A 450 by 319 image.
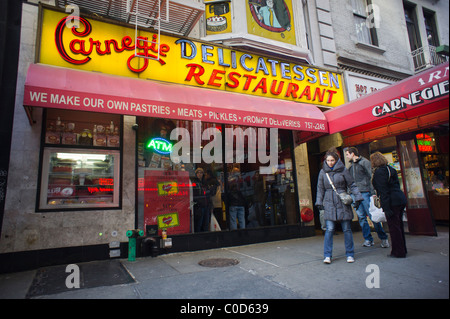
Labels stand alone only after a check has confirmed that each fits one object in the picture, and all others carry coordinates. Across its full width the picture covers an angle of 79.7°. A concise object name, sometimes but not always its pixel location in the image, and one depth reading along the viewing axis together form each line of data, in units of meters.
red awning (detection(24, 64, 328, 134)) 4.42
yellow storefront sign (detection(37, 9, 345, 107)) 5.49
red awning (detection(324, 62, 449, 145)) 4.89
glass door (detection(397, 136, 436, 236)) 6.74
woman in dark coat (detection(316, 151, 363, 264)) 4.57
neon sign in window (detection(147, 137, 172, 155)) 6.22
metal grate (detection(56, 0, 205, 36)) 5.93
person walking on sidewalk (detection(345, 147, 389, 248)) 5.80
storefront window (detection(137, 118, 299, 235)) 6.07
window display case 5.16
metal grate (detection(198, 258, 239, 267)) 4.75
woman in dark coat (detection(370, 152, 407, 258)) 4.55
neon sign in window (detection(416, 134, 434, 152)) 7.41
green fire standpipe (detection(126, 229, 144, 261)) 5.24
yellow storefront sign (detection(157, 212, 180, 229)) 5.96
